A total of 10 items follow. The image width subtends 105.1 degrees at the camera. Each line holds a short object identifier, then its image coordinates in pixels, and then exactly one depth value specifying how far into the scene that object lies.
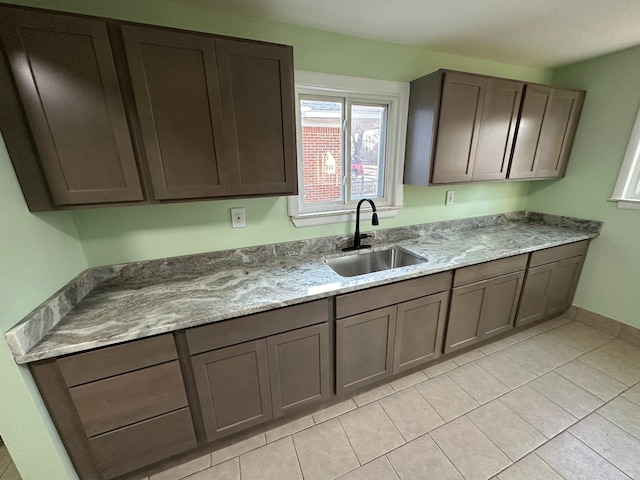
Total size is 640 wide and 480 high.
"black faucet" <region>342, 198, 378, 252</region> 1.75
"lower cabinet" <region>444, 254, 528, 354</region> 1.77
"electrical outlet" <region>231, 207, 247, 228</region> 1.62
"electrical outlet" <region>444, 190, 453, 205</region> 2.28
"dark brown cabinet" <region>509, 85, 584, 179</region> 1.99
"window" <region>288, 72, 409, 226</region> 1.69
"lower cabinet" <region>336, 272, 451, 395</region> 1.47
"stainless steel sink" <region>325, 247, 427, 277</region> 1.88
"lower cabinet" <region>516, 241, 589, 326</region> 2.06
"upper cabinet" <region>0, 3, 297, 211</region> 0.95
